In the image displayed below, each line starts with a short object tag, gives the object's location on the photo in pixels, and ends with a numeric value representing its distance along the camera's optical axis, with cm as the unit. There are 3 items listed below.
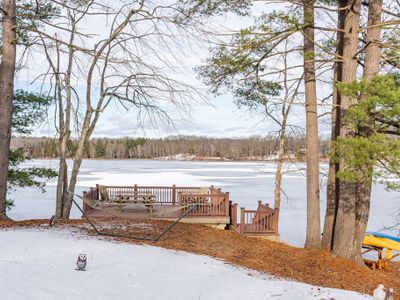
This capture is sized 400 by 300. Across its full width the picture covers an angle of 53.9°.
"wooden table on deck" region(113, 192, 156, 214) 1208
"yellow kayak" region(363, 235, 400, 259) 1009
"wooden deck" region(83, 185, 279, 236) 1143
